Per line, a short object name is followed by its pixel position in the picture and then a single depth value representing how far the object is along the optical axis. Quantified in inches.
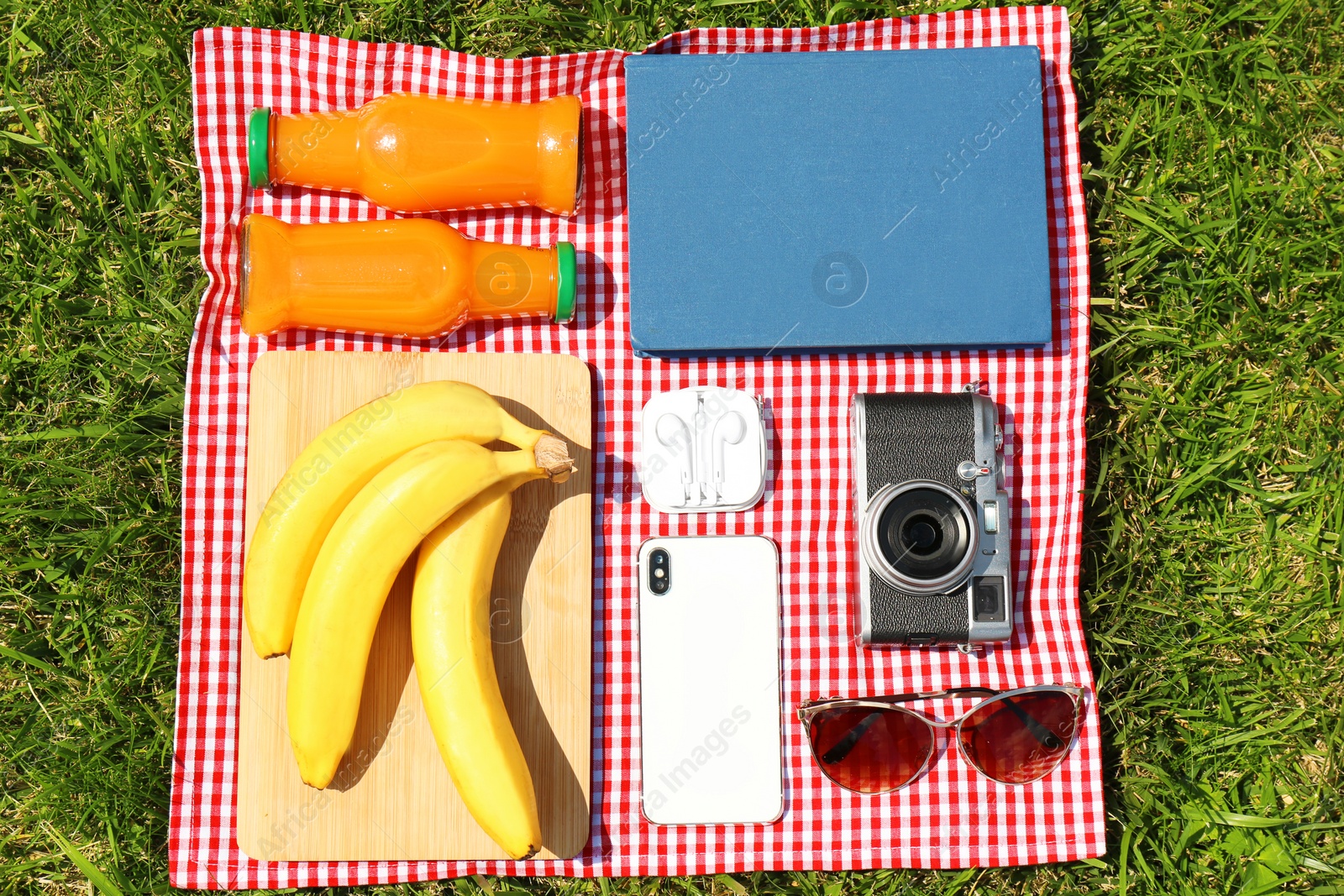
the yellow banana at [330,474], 44.9
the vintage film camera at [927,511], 48.7
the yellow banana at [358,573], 43.3
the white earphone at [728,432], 52.0
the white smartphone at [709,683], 51.2
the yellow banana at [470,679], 44.6
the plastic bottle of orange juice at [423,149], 48.2
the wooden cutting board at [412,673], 48.8
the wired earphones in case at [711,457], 52.0
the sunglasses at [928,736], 50.3
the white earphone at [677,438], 52.1
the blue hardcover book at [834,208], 51.3
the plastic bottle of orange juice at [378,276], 47.6
